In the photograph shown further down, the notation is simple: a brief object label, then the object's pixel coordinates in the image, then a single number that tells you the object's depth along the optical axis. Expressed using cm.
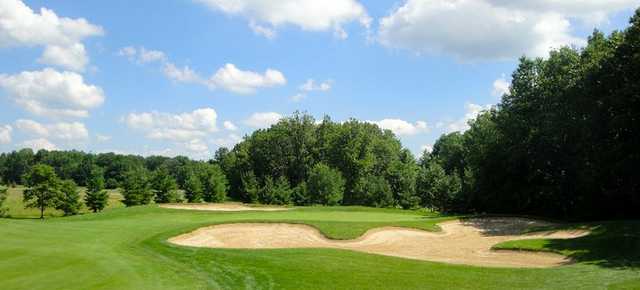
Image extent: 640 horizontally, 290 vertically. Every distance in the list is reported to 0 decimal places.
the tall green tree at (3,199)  5231
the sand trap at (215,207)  3873
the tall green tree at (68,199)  5363
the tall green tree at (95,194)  5681
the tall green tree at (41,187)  5169
